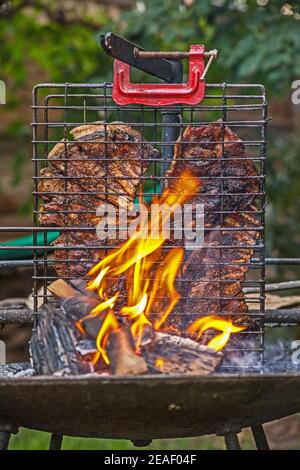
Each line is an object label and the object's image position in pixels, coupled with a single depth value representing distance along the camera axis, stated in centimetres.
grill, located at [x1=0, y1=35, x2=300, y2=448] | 359
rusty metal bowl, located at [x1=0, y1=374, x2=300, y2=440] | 357
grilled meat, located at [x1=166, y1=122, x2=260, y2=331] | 477
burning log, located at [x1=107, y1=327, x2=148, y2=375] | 388
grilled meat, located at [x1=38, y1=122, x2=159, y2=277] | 479
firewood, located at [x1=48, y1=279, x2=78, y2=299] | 443
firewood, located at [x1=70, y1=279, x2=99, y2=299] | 442
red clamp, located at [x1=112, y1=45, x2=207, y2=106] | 463
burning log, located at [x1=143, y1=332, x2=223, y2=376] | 402
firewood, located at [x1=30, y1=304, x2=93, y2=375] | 407
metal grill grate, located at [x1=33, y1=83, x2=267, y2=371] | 463
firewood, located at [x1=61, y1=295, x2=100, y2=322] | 424
